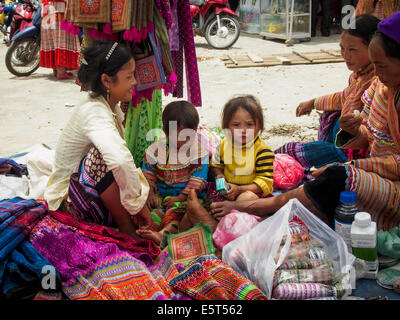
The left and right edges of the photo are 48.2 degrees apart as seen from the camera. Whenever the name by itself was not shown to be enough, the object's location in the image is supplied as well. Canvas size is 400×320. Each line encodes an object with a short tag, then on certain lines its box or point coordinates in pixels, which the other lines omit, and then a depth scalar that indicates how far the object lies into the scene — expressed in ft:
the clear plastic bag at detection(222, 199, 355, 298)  6.84
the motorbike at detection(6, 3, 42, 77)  23.56
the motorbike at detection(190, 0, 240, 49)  29.58
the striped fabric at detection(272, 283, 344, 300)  6.60
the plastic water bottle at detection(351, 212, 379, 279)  6.94
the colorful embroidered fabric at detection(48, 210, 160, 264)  7.75
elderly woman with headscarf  7.61
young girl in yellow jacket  9.27
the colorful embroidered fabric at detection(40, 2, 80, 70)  22.09
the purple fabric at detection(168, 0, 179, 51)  10.61
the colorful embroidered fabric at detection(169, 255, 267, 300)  6.54
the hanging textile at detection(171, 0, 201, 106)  11.23
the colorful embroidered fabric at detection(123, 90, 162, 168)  10.81
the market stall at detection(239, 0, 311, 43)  30.72
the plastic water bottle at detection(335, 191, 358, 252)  7.36
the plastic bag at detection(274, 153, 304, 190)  10.23
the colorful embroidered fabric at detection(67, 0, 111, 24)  9.43
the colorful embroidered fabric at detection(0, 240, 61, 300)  6.72
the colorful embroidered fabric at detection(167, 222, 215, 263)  8.04
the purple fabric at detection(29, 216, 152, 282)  7.22
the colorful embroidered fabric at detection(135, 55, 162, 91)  10.15
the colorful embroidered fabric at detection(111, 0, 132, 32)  9.20
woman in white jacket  7.92
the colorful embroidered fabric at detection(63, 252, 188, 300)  6.61
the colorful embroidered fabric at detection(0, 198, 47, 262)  7.11
